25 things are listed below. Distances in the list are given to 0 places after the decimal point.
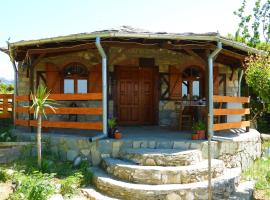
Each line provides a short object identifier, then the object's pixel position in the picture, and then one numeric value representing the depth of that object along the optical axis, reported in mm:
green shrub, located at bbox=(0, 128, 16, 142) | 8883
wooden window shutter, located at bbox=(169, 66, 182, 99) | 11051
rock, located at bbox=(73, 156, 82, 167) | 7750
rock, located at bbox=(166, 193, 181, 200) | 6133
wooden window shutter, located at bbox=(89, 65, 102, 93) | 10344
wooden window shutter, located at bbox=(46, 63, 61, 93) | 10562
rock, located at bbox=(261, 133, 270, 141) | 13327
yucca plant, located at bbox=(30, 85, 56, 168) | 6954
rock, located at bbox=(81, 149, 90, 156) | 7922
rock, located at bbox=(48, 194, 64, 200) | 5487
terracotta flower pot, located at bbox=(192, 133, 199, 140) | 8117
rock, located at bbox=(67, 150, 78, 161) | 8034
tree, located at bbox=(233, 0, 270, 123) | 21445
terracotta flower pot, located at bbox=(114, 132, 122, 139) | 7988
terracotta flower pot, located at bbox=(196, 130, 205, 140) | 8203
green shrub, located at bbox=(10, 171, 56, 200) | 5105
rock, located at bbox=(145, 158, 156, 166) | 6945
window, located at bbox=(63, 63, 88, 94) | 10781
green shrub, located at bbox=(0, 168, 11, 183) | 6371
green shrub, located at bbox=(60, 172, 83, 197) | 6355
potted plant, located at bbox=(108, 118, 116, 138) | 8142
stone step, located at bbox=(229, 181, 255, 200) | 6748
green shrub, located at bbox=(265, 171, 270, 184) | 7816
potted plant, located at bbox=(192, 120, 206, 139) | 8219
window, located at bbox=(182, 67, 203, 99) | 11227
